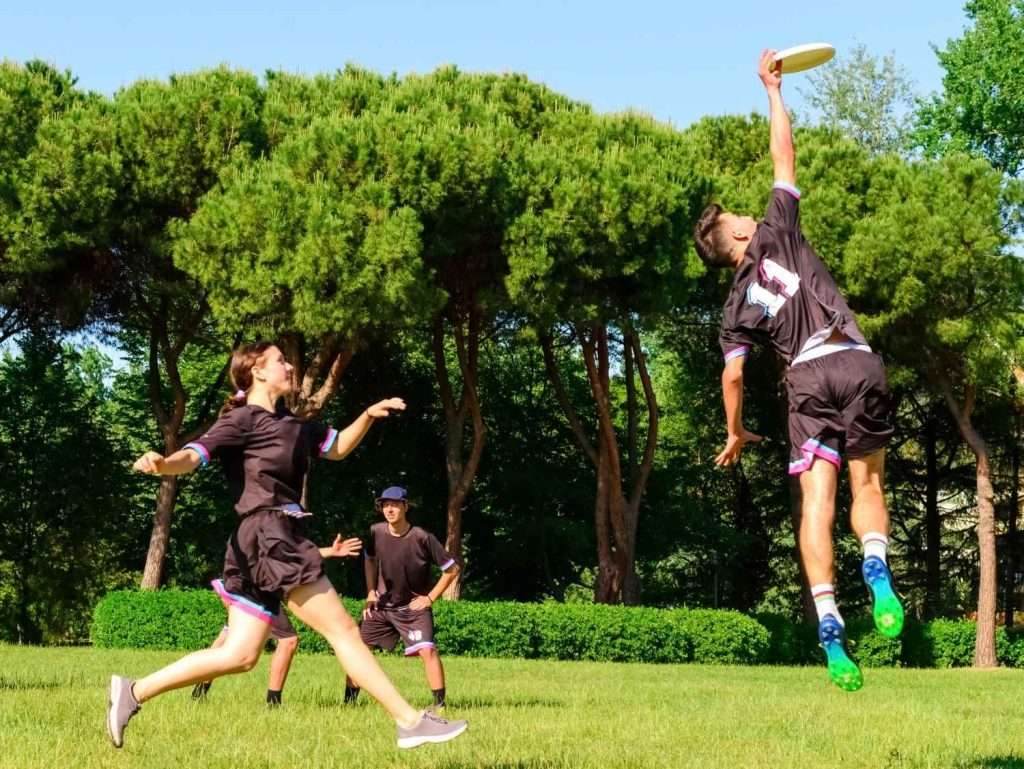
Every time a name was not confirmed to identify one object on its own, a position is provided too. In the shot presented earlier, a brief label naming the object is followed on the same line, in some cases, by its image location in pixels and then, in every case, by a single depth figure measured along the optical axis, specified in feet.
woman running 21.61
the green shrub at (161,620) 84.07
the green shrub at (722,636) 90.63
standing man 39.63
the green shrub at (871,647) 99.35
